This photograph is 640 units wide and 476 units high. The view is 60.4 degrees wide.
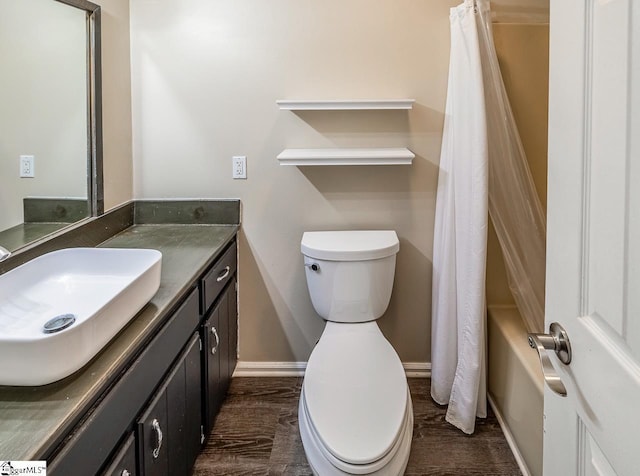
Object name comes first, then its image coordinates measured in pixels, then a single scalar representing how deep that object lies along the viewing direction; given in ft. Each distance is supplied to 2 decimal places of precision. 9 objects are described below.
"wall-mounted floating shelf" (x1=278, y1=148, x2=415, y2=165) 8.18
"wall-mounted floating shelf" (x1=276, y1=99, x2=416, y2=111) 8.23
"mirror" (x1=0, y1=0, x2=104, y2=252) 5.86
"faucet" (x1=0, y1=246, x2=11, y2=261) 4.55
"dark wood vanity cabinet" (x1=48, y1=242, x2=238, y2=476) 3.84
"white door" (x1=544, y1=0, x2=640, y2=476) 2.42
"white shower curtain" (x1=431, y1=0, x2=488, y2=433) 7.58
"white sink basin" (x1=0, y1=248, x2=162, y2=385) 3.45
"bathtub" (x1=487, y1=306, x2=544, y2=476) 6.56
